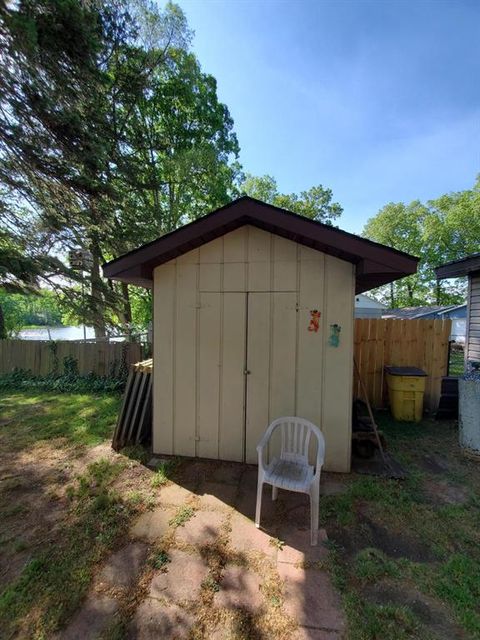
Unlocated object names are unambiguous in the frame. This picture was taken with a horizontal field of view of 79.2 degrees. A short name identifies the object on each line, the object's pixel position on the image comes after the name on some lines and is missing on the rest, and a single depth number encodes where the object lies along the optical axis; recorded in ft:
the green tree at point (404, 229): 90.22
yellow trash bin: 16.98
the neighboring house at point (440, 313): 71.77
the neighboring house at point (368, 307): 80.69
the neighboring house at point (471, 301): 19.95
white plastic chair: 7.86
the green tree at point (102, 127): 16.51
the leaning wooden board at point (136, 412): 13.48
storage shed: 11.03
